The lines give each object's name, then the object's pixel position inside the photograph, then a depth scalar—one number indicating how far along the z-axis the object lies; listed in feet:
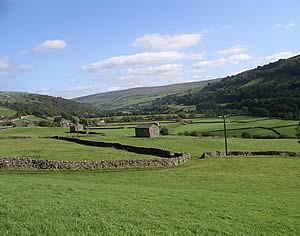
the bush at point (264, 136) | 300.40
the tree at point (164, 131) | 340.43
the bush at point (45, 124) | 484.50
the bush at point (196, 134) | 323.74
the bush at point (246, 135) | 312.99
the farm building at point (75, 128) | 356.91
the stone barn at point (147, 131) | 293.64
